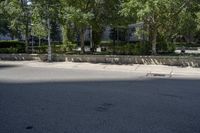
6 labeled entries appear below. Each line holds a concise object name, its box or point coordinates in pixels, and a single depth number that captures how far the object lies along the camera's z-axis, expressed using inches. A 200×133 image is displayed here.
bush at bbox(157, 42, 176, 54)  1039.6
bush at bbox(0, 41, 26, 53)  1134.7
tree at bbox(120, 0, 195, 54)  820.6
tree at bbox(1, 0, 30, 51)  1026.1
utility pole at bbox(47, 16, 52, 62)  978.1
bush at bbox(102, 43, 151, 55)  962.5
